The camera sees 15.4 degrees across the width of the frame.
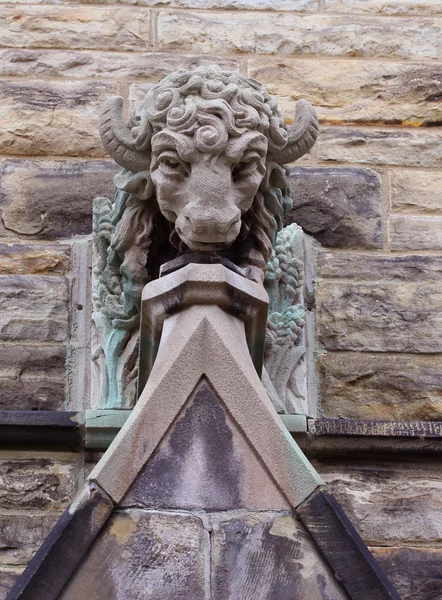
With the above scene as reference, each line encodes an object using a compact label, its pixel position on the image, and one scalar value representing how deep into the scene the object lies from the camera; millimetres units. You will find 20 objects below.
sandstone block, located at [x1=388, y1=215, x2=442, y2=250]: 4562
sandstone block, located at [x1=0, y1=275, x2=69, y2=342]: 4270
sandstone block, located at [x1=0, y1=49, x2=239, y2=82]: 4836
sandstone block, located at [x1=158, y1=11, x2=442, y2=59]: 4930
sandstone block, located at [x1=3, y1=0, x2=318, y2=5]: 5004
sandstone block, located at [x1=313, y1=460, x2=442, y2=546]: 3957
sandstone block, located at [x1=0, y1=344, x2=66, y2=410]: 4145
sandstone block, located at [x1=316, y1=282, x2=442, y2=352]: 4336
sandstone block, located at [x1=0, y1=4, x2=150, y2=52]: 4902
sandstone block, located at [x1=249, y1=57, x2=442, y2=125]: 4820
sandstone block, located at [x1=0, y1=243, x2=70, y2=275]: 4402
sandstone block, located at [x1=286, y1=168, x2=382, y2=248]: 4551
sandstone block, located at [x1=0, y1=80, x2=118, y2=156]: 4668
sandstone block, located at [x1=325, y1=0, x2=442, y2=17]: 5066
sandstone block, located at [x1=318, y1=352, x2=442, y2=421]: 4219
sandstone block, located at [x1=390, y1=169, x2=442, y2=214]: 4660
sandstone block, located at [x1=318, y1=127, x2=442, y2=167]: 4730
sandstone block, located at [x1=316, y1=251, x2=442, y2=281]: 4469
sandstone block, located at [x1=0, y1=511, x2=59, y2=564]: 3854
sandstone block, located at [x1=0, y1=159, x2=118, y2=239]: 4496
